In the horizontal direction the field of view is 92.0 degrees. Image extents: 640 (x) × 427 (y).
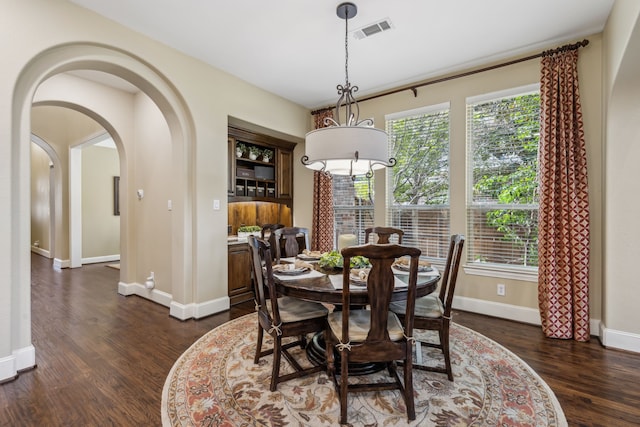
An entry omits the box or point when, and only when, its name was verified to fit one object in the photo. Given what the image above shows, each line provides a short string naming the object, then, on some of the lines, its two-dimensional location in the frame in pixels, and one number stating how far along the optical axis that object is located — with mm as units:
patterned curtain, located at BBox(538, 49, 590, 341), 2867
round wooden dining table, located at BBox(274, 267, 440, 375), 1894
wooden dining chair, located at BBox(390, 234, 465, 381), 2182
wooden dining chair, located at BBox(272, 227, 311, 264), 3438
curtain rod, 2941
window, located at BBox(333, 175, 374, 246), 4535
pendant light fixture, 2232
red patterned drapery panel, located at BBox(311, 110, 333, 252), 4699
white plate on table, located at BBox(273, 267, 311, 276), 2283
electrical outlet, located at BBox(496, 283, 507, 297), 3404
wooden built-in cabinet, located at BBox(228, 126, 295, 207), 4270
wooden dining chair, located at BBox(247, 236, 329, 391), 2061
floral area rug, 1792
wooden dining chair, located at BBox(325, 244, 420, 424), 1672
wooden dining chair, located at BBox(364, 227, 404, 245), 3277
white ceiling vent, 2768
